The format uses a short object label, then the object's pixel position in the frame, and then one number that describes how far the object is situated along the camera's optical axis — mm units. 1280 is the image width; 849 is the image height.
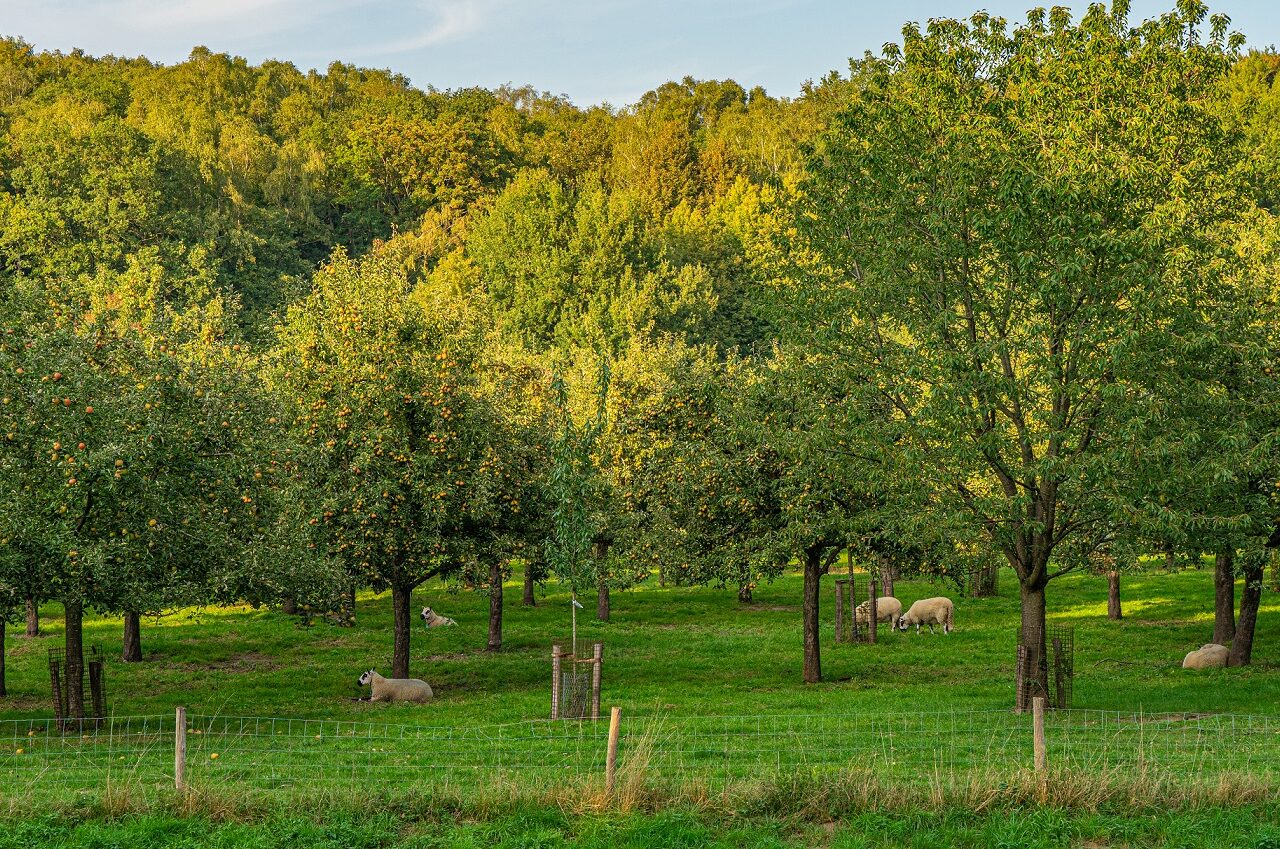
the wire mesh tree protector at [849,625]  43644
